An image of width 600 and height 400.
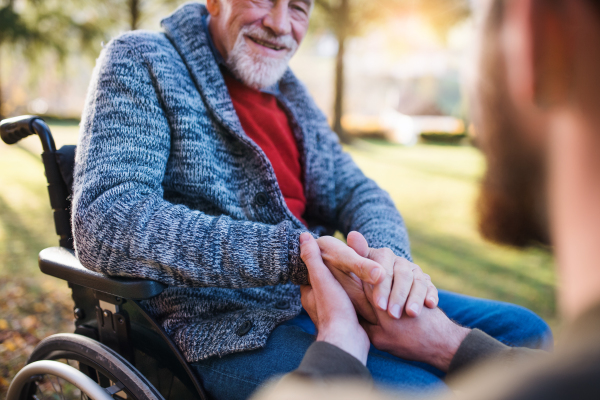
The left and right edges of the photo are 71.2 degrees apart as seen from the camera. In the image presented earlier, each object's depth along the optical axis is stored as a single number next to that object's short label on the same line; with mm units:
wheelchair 1024
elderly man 1061
